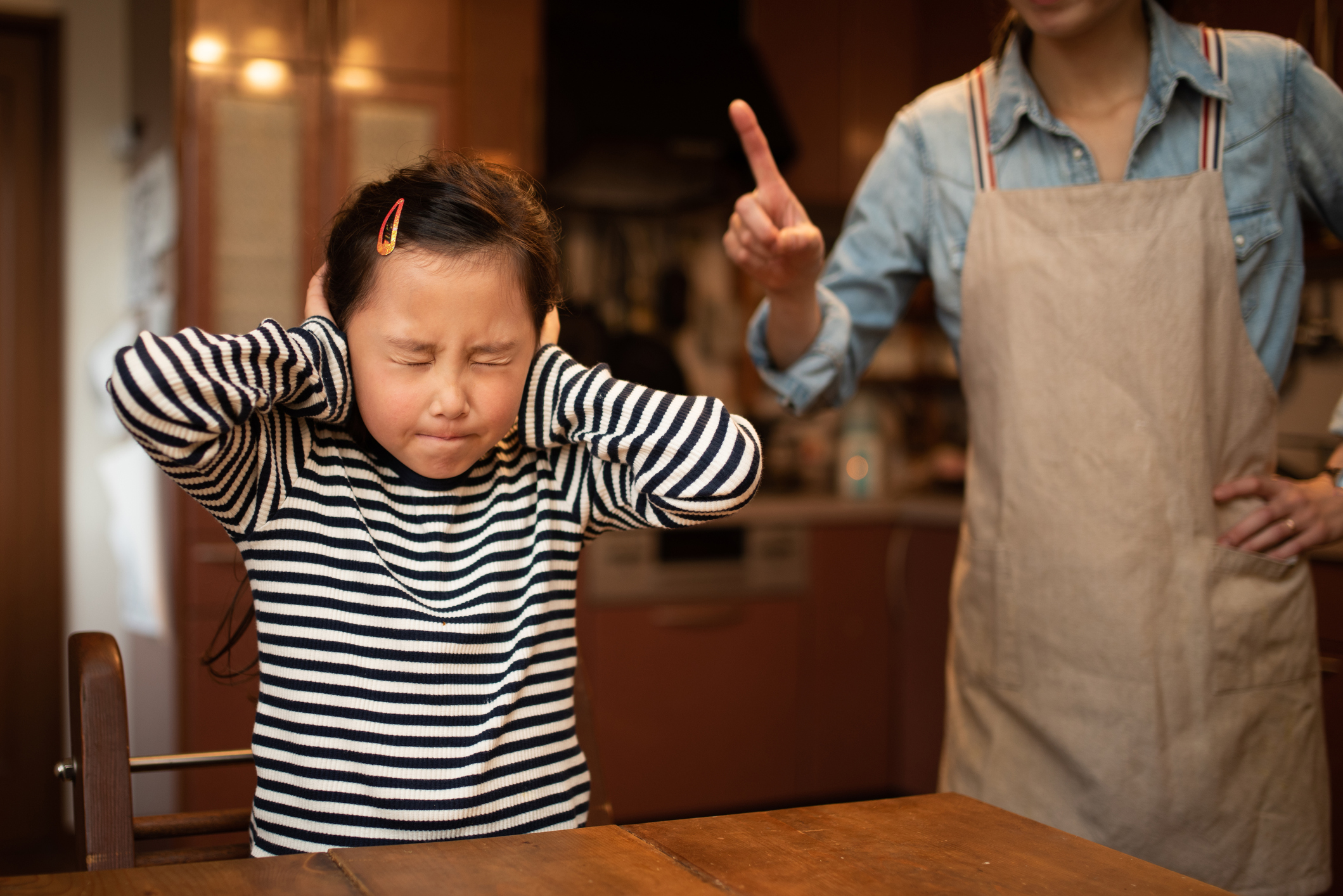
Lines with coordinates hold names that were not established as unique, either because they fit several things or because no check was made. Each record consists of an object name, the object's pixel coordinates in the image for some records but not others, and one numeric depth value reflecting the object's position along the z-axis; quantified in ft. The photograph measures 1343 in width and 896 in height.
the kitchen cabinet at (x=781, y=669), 8.41
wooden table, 1.91
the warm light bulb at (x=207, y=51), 7.41
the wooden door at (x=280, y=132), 7.39
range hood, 8.61
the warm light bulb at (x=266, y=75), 7.55
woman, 3.35
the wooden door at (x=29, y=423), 9.07
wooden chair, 2.36
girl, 2.66
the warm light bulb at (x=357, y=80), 7.80
